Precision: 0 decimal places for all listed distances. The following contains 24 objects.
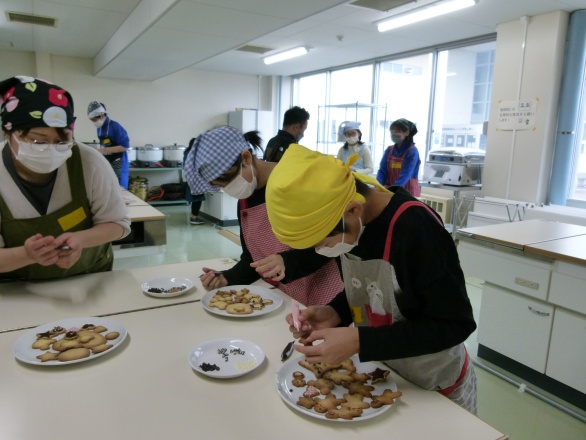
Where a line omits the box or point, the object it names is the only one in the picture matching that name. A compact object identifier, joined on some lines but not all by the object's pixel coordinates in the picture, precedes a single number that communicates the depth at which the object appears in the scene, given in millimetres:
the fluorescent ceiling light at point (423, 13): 4013
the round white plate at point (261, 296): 1342
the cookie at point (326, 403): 871
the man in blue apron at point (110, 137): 4561
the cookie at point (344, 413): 847
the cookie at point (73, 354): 1037
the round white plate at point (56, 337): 1035
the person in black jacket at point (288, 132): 3438
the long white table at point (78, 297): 1350
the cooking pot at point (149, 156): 7711
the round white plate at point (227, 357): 1011
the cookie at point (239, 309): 1333
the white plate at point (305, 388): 861
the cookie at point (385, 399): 884
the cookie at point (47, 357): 1034
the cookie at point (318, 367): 1022
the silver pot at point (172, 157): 7965
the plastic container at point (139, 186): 6773
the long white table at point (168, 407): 819
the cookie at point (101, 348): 1080
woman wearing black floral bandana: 1321
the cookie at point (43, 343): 1098
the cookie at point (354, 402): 890
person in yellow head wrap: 894
